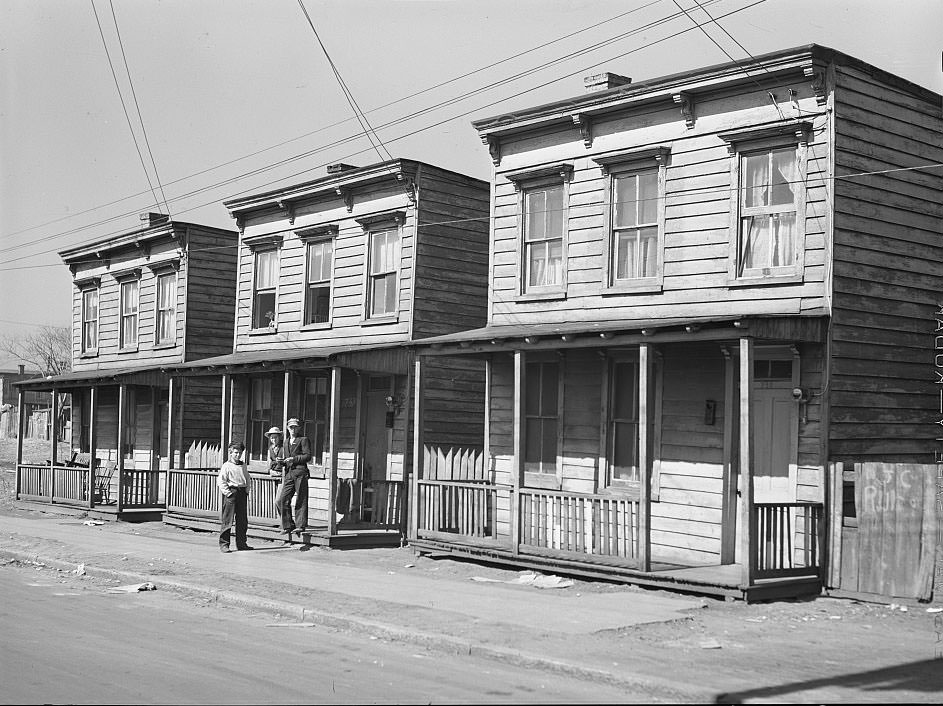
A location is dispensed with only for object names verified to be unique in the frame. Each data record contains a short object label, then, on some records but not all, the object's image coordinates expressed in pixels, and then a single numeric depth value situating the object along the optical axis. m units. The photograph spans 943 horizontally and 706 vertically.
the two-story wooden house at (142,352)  27.16
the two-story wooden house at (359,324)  20.41
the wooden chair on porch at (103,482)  27.91
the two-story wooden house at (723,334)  13.67
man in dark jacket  19.66
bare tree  91.00
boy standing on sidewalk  18.83
